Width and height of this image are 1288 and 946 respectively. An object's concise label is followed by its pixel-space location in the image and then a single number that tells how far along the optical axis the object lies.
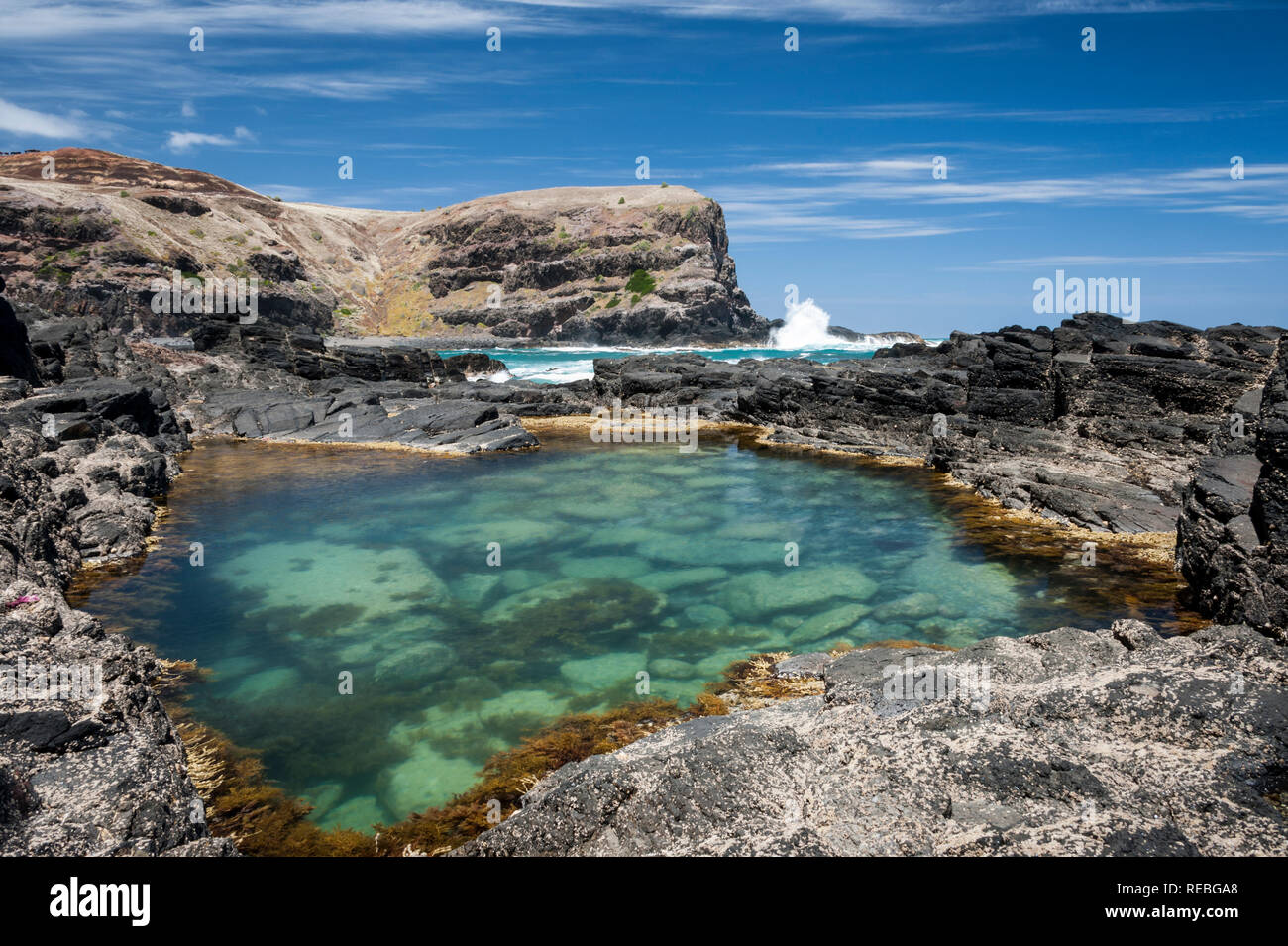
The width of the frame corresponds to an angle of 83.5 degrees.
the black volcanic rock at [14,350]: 24.50
